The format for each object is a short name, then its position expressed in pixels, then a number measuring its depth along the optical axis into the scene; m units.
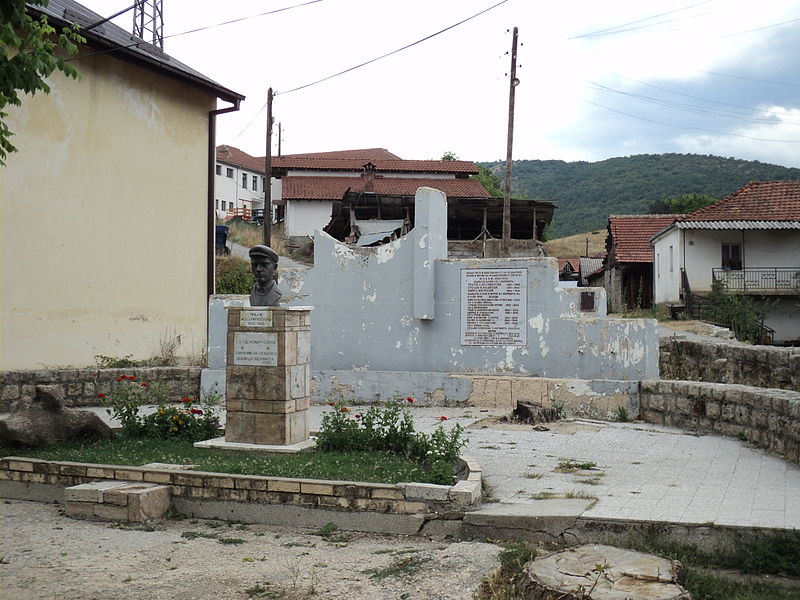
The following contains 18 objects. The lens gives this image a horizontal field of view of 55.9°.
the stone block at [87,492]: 6.85
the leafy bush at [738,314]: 22.92
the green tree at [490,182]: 57.31
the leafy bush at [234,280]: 24.31
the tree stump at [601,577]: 4.22
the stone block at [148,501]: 6.70
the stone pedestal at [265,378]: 8.68
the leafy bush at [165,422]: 9.38
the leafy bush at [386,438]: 7.50
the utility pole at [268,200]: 25.70
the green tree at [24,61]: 6.62
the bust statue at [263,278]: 9.43
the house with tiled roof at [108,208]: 14.39
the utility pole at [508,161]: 25.23
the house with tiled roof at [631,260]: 36.88
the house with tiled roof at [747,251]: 28.91
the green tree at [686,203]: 61.69
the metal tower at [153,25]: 18.06
